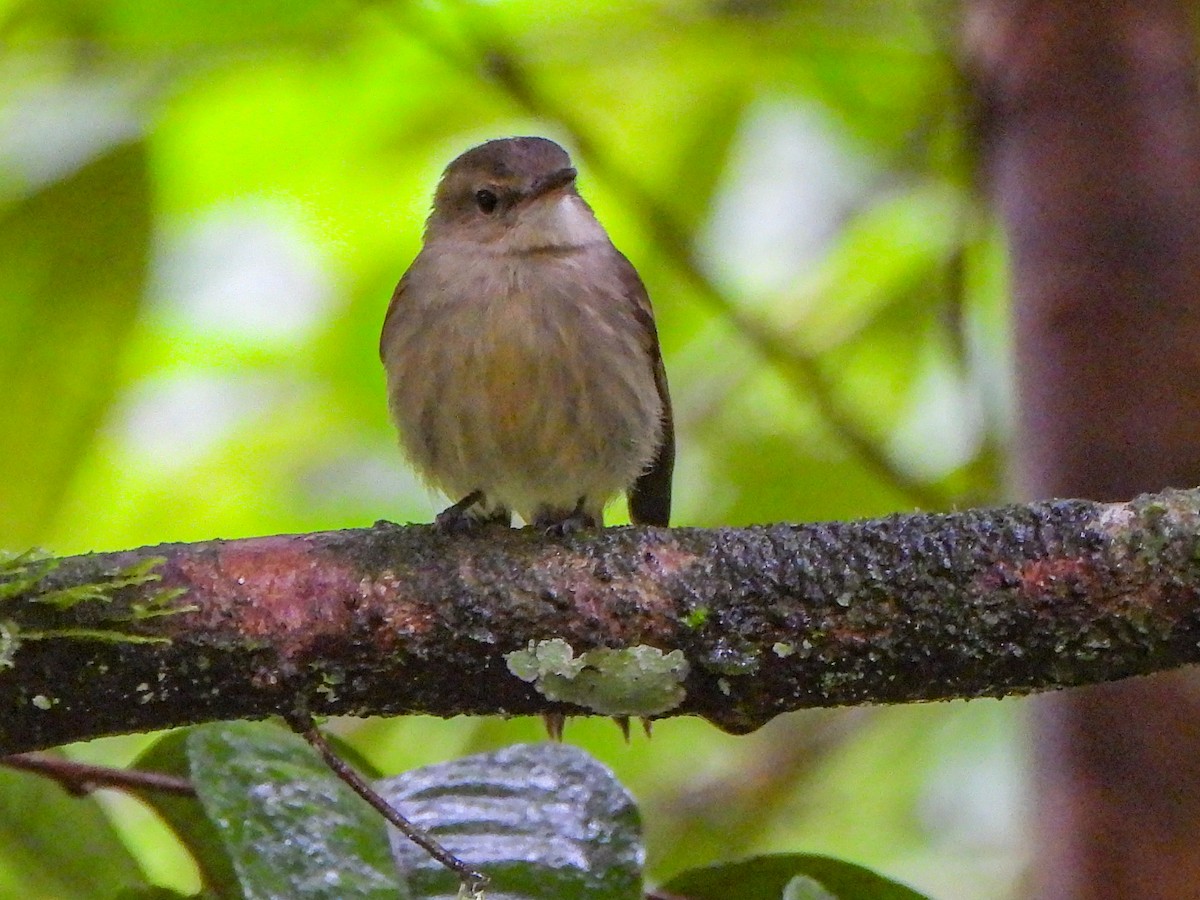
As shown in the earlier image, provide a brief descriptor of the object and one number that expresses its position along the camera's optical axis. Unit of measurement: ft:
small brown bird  21.88
